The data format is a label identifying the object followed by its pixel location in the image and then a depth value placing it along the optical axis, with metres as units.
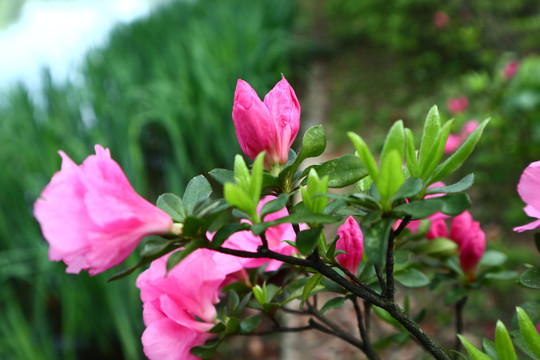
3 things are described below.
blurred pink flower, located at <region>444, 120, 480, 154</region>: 1.67
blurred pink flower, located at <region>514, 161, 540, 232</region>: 0.37
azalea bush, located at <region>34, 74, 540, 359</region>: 0.31
